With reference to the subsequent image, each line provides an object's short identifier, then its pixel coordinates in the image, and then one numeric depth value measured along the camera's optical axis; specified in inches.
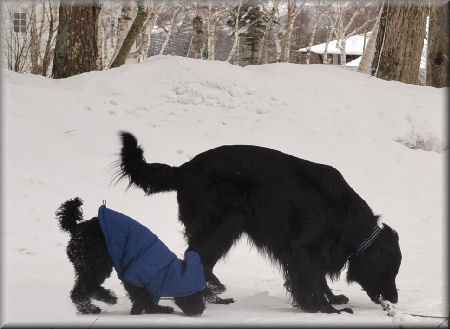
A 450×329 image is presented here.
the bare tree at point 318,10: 1195.6
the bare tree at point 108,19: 1005.0
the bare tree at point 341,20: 1259.2
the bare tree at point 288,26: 1023.0
